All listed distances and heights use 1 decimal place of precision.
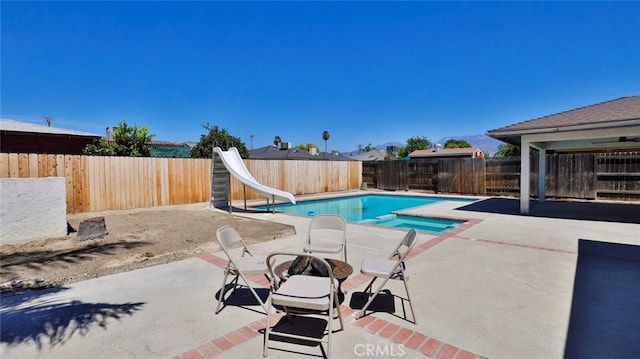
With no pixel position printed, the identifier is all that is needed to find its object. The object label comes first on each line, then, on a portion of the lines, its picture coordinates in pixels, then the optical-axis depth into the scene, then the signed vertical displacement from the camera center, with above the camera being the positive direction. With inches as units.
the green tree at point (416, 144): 2228.1 +203.5
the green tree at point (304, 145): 2626.5 +243.5
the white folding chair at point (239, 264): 126.9 -40.6
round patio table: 122.1 -41.3
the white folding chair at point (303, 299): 97.1 -41.5
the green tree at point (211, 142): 1178.6 +125.1
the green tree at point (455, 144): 2358.5 +215.0
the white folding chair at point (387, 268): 119.8 -40.6
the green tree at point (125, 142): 707.4 +76.3
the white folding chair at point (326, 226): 160.1 -30.8
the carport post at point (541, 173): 495.8 -4.5
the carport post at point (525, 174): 375.2 -5.1
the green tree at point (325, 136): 1904.5 +229.5
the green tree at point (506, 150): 1421.0 +98.5
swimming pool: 382.0 -64.9
